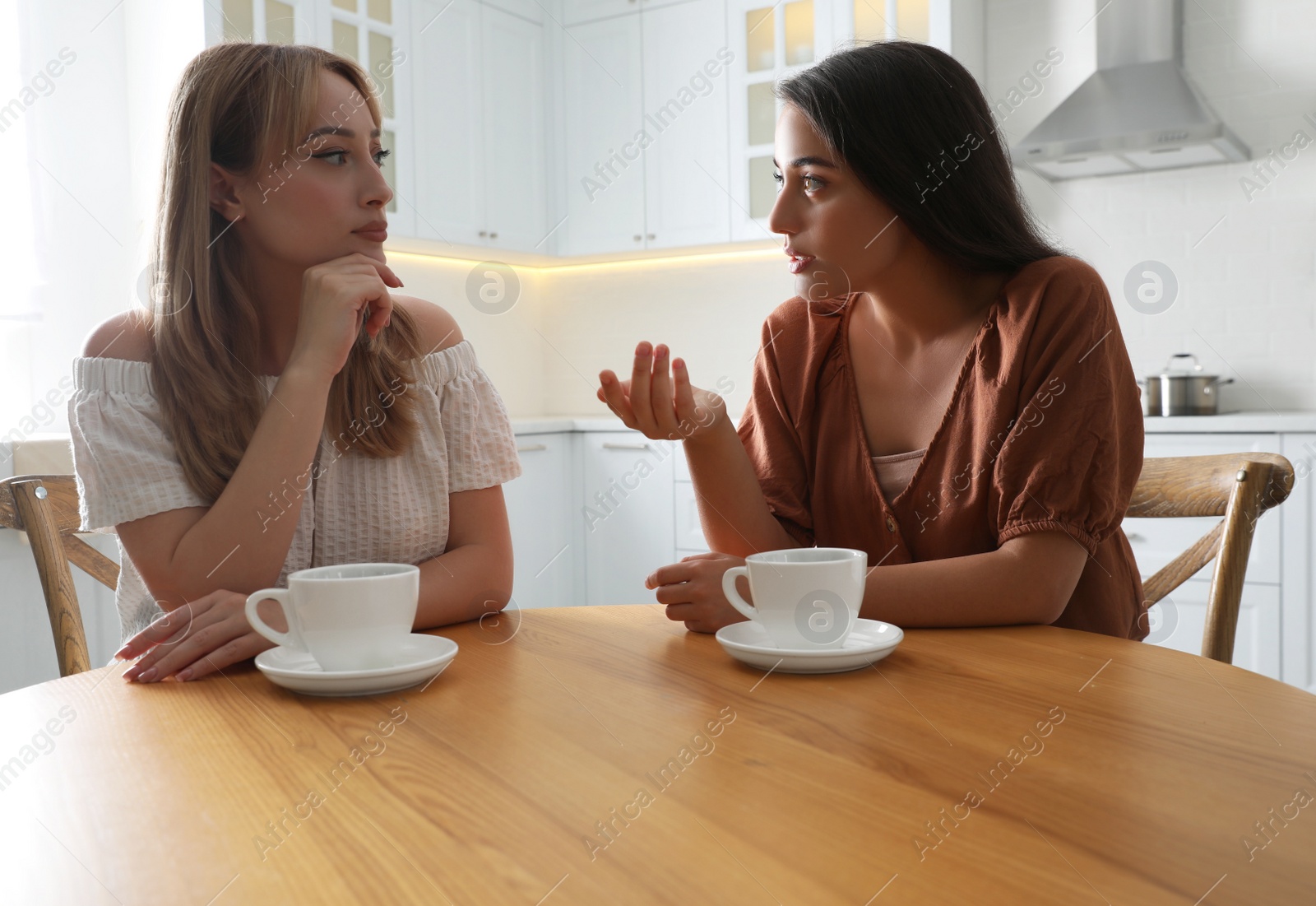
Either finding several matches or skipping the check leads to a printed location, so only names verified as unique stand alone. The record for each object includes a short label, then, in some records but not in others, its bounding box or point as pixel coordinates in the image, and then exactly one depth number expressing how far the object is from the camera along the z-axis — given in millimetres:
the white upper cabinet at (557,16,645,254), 4043
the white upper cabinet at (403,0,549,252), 3693
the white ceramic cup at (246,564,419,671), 755
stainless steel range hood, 3053
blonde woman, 1081
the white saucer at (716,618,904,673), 780
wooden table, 460
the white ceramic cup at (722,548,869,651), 804
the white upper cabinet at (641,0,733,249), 3857
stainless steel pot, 2953
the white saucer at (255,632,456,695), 749
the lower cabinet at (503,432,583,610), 3699
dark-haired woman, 1081
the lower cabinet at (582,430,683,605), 3699
